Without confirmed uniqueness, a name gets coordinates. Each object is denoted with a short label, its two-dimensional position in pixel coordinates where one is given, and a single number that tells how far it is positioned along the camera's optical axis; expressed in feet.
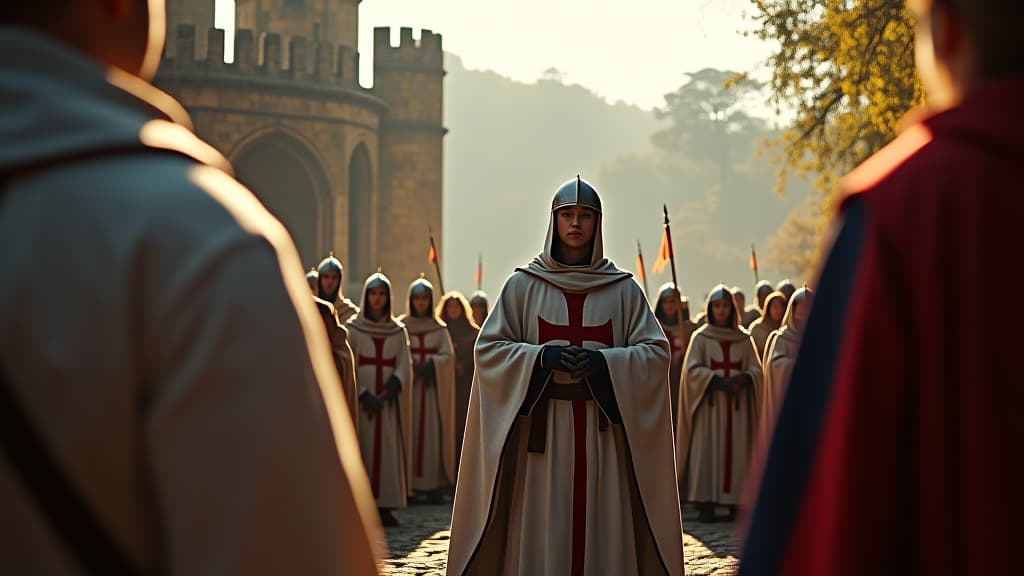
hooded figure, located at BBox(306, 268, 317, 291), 50.88
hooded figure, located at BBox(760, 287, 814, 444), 45.01
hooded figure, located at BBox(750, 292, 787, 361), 53.72
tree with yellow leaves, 53.11
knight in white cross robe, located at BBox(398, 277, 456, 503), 49.39
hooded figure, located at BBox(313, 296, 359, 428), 34.35
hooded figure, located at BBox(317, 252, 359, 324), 44.86
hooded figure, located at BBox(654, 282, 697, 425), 52.85
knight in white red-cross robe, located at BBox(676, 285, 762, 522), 44.75
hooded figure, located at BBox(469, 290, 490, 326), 61.11
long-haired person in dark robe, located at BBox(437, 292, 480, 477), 54.03
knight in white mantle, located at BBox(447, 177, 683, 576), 21.22
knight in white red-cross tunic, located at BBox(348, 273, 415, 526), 42.27
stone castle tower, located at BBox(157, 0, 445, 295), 117.39
